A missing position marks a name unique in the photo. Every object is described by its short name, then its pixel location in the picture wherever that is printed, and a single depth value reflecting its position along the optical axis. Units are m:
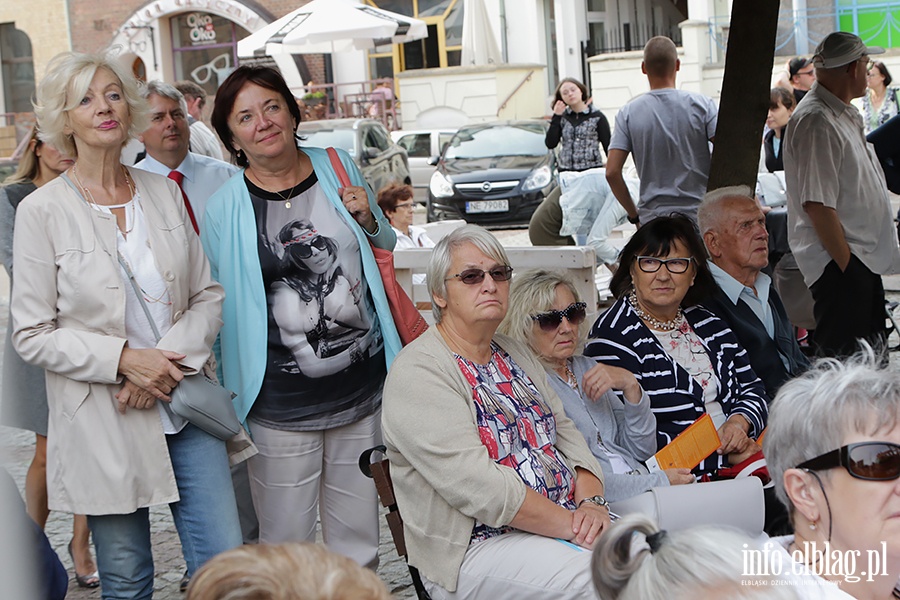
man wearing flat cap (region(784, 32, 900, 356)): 5.00
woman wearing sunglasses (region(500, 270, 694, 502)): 3.62
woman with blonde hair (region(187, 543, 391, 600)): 1.42
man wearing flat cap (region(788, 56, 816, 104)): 9.34
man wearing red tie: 4.27
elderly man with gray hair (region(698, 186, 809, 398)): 4.20
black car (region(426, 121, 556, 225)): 15.97
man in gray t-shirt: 5.98
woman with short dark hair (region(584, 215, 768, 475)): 3.81
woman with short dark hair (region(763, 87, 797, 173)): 8.07
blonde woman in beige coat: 2.95
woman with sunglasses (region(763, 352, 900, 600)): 2.20
